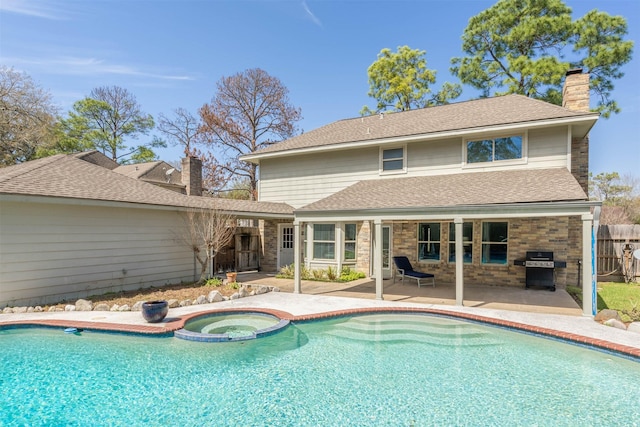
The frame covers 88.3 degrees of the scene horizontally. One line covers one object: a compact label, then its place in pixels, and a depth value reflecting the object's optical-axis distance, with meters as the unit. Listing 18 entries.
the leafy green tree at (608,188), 34.28
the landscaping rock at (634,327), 6.90
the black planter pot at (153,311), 7.23
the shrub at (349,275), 13.07
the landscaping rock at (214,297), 9.52
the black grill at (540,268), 10.51
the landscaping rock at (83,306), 8.44
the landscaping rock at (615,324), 7.06
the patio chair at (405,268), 11.45
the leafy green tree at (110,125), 33.28
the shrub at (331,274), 13.26
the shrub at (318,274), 13.51
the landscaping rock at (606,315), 7.33
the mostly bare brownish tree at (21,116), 22.59
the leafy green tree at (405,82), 25.38
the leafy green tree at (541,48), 19.34
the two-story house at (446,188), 9.02
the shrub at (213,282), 11.52
